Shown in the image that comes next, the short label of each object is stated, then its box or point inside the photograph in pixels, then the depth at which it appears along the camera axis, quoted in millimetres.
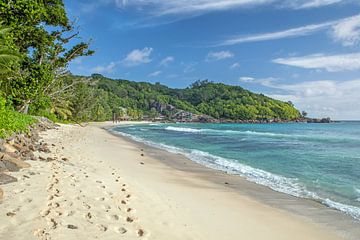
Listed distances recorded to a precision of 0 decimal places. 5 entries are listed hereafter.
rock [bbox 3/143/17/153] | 10619
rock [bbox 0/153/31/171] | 9109
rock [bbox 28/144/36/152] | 13156
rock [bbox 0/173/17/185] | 7875
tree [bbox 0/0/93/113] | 19422
